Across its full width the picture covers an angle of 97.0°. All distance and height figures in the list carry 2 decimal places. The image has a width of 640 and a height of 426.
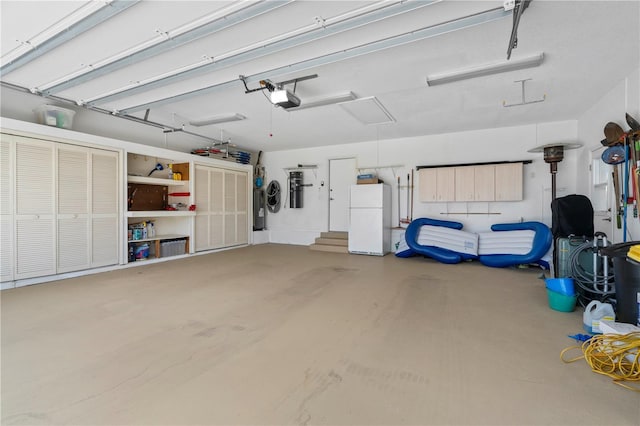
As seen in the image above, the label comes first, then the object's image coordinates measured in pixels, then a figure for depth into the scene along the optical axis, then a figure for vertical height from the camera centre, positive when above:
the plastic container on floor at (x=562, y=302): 2.96 -0.98
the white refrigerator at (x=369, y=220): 6.67 -0.24
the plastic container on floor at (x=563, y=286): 2.99 -0.82
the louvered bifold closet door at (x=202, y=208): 6.75 +0.04
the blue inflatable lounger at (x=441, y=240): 5.74 -0.66
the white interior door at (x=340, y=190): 7.94 +0.57
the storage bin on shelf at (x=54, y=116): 4.45 +1.51
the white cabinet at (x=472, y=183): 5.96 +0.60
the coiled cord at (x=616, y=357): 1.84 -1.04
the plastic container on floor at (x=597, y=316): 2.40 -0.92
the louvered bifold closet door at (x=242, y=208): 7.96 +0.05
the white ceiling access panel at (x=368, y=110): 4.66 +1.78
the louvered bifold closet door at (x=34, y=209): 4.05 +0.01
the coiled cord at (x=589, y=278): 2.94 -0.74
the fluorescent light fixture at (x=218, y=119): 5.36 +1.77
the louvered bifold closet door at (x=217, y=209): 7.14 +0.02
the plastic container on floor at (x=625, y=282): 2.34 -0.62
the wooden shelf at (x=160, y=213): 5.39 -0.07
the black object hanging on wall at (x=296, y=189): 8.38 +0.62
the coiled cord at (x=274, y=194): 8.76 +0.47
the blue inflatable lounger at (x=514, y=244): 5.06 -0.66
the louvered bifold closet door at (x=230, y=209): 7.55 +0.02
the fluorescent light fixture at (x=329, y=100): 4.30 +1.72
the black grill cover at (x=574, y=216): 4.00 -0.09
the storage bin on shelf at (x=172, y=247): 6.11 -0.83
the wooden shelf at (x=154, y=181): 5.58 +0.61
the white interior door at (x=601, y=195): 4.16 +0.25
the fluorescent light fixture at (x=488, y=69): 3.22 +1.69
